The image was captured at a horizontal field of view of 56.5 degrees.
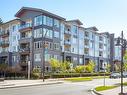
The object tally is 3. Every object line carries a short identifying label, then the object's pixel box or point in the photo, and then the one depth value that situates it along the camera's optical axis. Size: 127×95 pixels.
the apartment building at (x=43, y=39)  27.61
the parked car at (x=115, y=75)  26.68
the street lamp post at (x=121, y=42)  9.67
